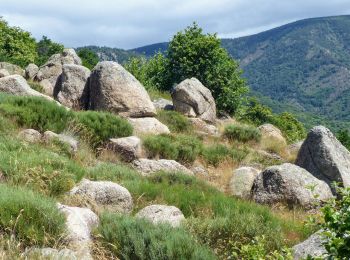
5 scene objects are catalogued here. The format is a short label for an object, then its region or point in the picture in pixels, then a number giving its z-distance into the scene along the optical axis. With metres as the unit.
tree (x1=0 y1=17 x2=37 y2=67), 59.25
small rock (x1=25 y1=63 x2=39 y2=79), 33.16
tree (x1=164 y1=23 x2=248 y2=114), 36.94
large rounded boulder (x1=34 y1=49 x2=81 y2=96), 29.65
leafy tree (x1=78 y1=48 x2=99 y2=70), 70.03
